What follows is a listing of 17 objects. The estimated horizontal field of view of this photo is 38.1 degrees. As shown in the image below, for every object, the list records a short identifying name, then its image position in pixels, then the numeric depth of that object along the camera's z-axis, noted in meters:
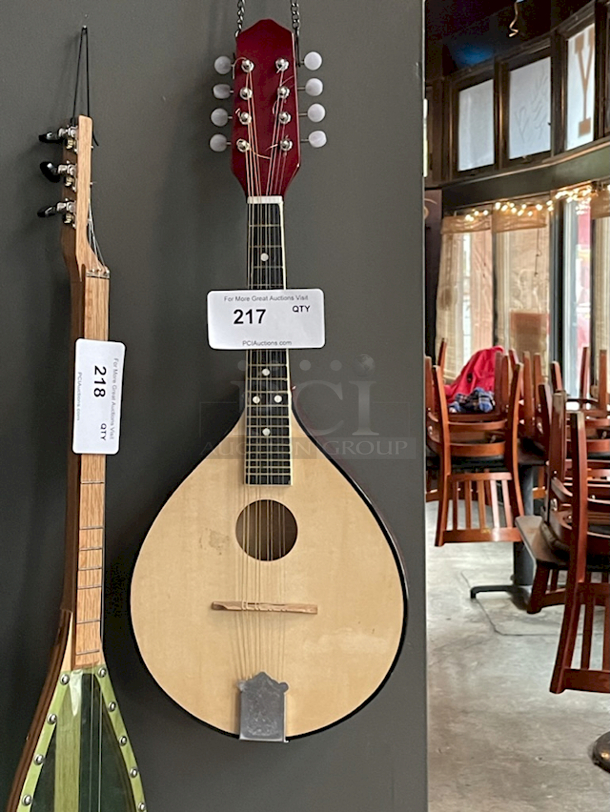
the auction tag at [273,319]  1.28
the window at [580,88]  6.11
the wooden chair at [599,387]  5.07
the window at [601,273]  6.04
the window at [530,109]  6.77
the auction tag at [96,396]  1.25
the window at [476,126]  7.51
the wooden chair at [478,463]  4.06
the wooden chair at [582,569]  2.59
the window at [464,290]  7.68
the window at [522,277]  6.90
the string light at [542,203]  6.20
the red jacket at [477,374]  6.32
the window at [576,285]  6.42
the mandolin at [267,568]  1.28
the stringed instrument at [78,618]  1.24
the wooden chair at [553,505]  2.78
